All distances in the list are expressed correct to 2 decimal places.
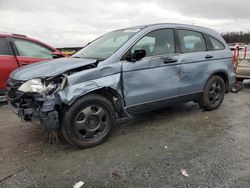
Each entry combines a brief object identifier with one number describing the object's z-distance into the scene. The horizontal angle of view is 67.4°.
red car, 4.27
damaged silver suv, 2.53
